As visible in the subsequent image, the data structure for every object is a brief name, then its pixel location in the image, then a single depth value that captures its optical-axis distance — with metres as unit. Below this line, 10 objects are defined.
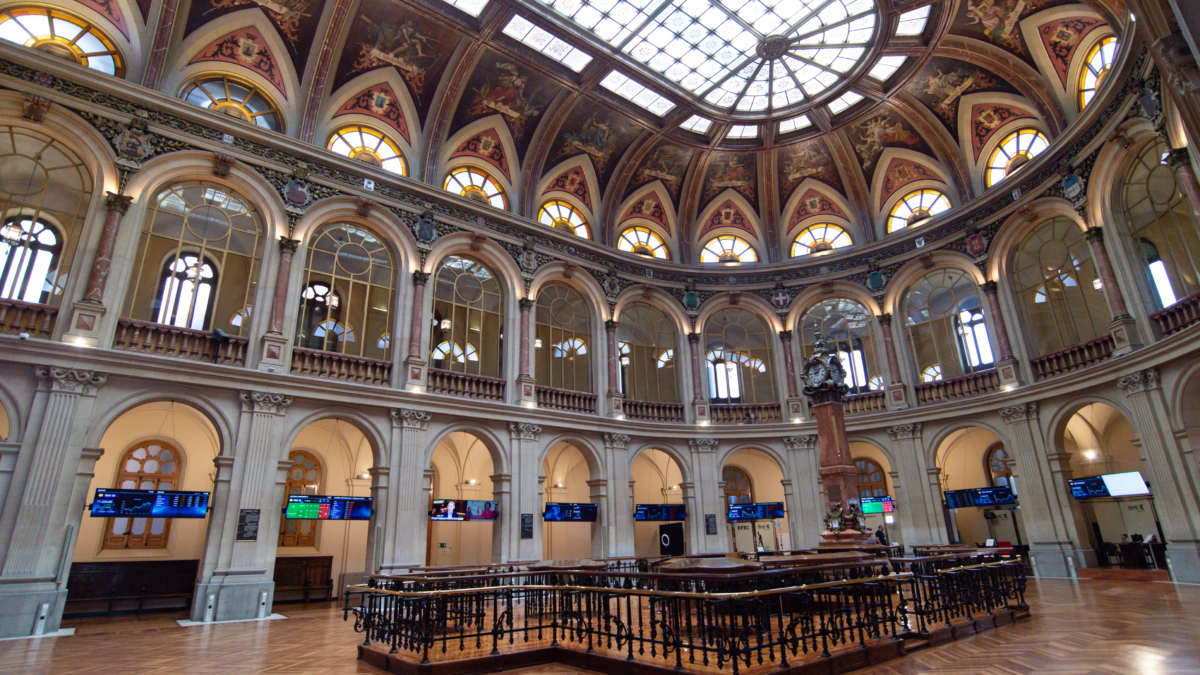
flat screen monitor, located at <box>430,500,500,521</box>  16.14
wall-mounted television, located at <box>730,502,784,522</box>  20.91
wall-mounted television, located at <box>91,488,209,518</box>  12.13
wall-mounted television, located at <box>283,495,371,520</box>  13.91
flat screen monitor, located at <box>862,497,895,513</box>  19.95
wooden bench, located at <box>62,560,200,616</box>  13.80
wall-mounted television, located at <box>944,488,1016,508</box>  17.73
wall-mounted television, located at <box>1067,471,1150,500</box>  15.00
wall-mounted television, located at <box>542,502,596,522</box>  17.75
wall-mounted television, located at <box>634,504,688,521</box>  20.05
